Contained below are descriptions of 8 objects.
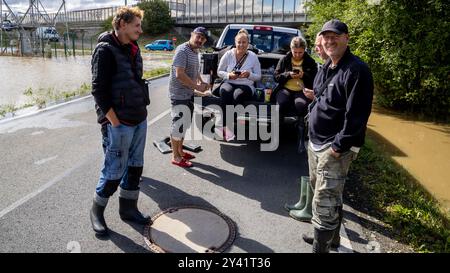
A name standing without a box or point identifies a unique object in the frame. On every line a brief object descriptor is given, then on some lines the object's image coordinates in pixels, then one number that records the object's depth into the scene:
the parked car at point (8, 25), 35.72
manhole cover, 3.28
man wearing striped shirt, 4.61
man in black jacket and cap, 2.62
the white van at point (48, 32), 31.22
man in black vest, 3.04
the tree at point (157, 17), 67.38
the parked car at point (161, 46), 46.84
